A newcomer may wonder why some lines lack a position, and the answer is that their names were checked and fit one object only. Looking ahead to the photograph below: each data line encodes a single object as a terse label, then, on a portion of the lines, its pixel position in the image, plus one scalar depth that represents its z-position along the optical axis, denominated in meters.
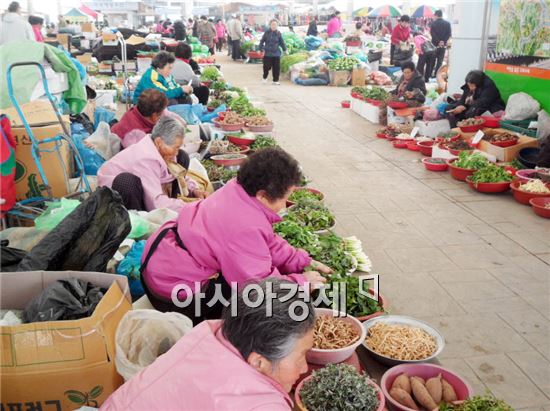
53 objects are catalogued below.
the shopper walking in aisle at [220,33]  27.95
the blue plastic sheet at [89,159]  5.23
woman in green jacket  7.36
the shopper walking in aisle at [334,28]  24.64
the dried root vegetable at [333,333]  2.88
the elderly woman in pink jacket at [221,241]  2.80
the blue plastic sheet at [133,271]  3.40
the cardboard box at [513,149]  7.00
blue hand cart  4.12
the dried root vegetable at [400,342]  2.98
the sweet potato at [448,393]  2.62
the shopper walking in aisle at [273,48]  15.73
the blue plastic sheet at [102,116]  7.52
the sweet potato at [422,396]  2.57
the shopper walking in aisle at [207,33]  23.00
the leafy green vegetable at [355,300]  3.30
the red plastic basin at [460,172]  6.79
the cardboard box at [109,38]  12.28
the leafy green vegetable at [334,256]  3.61
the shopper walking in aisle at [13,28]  9.57
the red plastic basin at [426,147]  8.20
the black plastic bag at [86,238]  2.91
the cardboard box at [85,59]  13.76
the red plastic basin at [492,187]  6.34
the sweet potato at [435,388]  2.62
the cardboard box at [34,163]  4.43
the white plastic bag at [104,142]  5.35
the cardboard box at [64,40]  14.96
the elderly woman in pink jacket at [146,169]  4.01
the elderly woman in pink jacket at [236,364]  1.63
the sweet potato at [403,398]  2.57
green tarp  5.04
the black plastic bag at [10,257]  3.04
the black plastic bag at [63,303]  2.42
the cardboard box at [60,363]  2.23
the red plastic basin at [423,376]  2.62
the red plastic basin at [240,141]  7.11
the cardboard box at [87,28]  20.22
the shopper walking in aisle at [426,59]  14.46
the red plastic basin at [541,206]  5.60
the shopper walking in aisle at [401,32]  15.61
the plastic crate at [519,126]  7.26
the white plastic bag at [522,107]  7.60
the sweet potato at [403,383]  2.67
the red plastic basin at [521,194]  5.87
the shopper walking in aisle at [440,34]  14.77
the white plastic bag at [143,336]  2.33
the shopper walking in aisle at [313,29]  24.47
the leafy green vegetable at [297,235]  3.85
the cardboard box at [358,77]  16.09
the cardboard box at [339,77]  16.16
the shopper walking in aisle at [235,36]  22.45
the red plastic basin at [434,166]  7.40
